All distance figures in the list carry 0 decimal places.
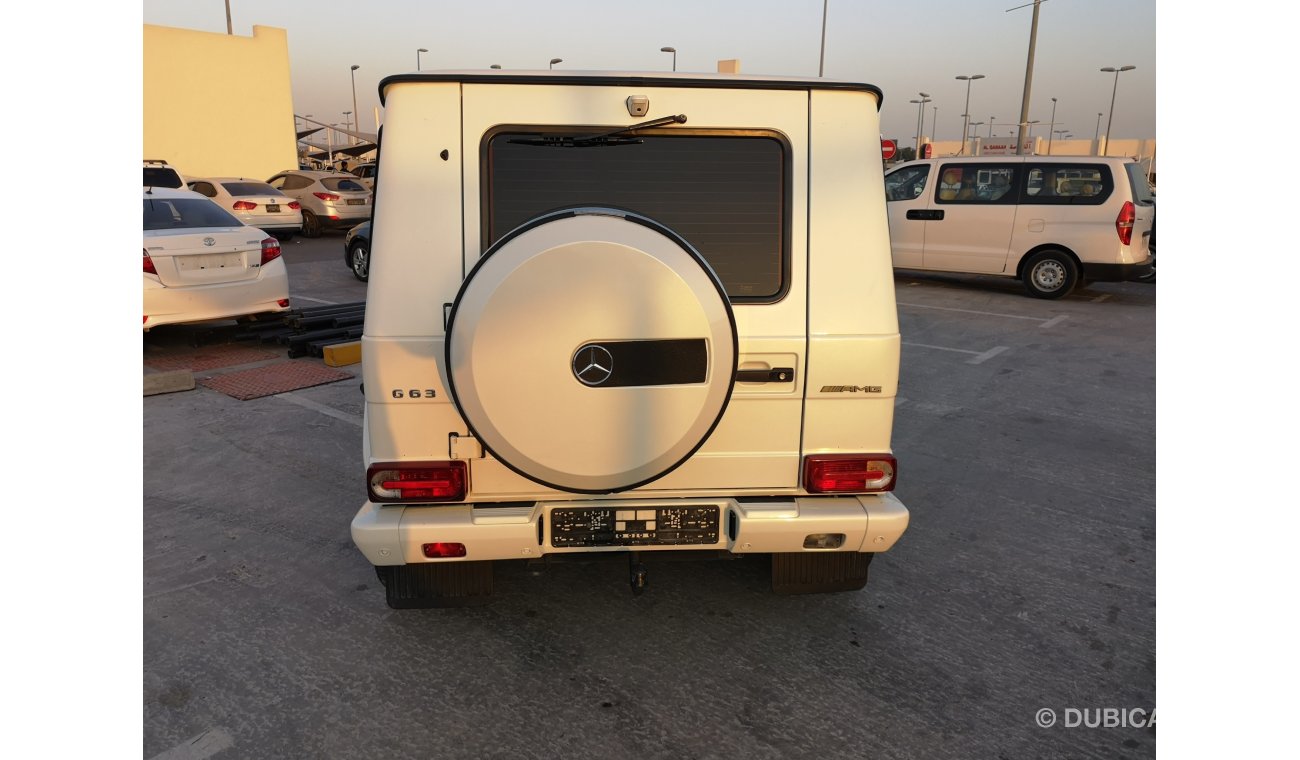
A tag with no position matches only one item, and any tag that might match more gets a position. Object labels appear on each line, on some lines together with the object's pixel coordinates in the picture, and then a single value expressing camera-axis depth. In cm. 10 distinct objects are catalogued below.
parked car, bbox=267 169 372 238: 1988
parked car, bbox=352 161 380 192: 2403
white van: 1159
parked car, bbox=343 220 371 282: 1297
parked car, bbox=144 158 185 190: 1623
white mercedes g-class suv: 262
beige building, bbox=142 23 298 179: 2778
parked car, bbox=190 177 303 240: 1789
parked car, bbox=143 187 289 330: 778
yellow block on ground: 772
